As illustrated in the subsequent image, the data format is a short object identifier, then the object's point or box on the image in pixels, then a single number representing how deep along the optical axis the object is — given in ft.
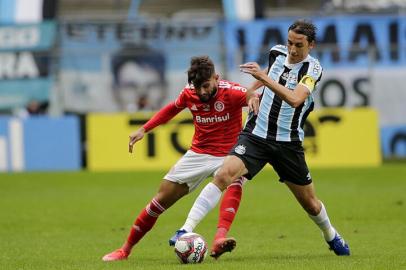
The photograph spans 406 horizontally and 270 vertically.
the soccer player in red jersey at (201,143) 66.74
